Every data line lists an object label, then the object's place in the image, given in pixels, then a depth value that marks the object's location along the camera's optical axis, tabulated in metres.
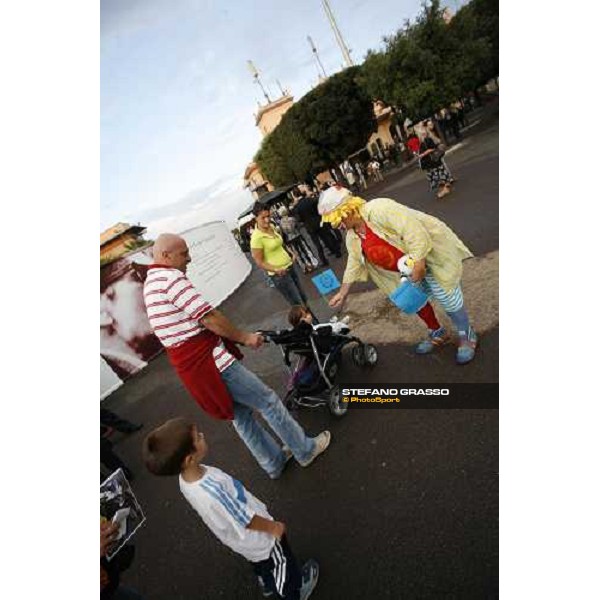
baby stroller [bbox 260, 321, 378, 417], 3.39
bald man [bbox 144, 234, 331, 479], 2.31
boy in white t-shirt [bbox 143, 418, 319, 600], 1.74
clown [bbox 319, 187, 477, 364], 2.88
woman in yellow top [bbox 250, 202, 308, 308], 4.87
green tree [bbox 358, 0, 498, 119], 18.56
